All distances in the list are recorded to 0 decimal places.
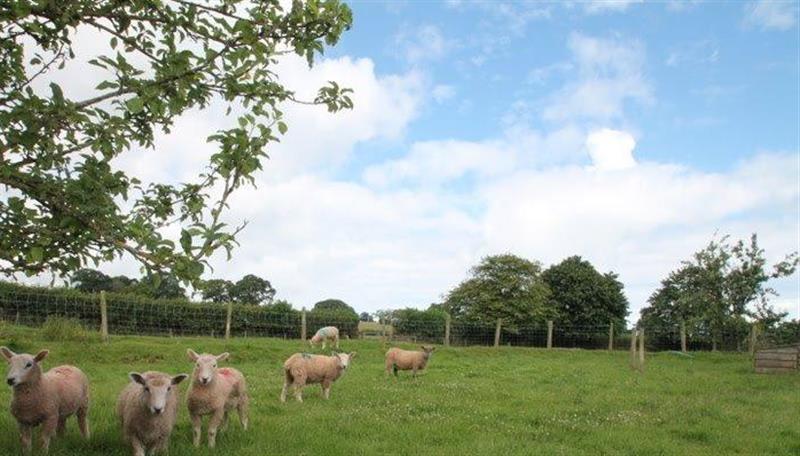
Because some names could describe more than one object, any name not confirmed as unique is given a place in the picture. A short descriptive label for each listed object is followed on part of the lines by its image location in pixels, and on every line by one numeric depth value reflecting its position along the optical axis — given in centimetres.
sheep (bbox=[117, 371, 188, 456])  874
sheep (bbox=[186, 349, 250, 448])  1014
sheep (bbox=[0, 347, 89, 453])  888
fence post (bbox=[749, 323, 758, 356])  3578
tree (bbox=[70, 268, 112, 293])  6997
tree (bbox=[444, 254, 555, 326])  6562
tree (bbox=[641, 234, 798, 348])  3959
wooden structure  2661
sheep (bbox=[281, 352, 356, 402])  1520
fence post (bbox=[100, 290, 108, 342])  2730
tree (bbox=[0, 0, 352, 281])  568
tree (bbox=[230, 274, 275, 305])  9006
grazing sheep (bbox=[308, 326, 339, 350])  3531
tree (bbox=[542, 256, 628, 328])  6875
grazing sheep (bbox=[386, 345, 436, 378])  2252
